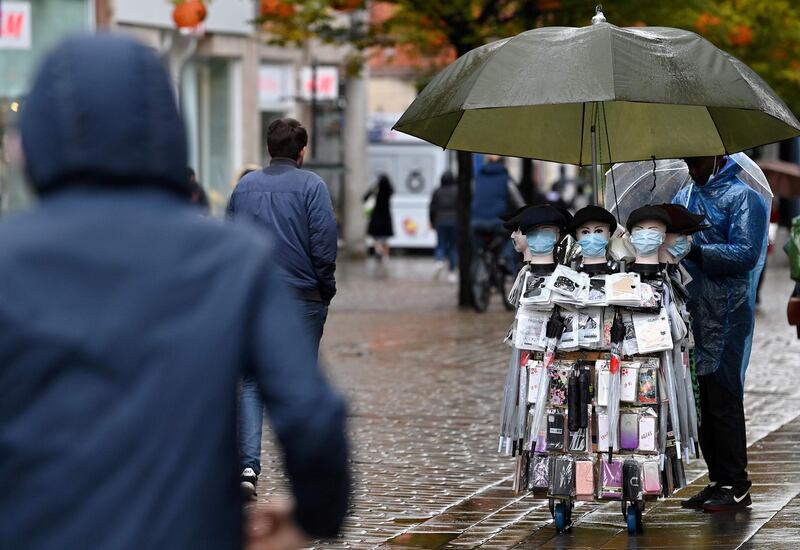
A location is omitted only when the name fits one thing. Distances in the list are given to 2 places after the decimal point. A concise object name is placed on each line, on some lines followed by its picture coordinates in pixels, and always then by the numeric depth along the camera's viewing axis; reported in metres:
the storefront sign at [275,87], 63.62
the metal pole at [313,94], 58.39
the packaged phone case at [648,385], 13.98
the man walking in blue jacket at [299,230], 16.31
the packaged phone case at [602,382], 13.96
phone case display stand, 13.91
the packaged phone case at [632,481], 13.84
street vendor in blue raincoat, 15.43
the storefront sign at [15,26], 44.28
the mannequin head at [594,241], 14.11
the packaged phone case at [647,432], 13.93
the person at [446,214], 54.19
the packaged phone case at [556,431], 14.15
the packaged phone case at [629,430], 13.98
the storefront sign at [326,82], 63.16
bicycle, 39.78
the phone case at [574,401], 14.05
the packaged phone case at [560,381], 14.11
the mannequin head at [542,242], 14.24
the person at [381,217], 61.94
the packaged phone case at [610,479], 13.95
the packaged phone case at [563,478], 14.05
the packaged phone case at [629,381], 13.94
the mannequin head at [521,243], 14.48
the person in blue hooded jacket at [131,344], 4.52
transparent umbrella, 16.69
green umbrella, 14.09
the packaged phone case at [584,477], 14.03
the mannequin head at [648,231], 14.12
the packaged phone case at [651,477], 13.89
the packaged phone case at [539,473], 14.20
